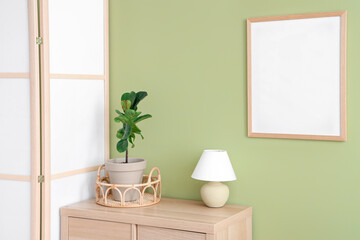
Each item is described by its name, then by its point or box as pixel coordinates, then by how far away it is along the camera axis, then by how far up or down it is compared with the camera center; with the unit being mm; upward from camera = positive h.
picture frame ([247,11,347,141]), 2473 +174
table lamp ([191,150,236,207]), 2566 -292
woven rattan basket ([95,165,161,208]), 2693 -397
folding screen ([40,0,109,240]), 2648 +72
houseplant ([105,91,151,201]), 2707 -156
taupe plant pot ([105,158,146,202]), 2711 -303
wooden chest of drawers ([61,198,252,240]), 2393 -500
